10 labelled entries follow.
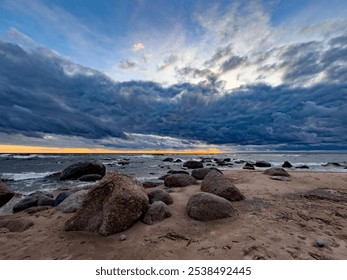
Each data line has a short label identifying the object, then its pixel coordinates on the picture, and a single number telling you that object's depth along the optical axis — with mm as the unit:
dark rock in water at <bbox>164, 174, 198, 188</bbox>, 11088
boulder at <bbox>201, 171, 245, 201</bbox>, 7270
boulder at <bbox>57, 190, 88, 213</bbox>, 7348
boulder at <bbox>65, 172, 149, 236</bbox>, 5017
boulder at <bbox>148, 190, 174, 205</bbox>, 6785
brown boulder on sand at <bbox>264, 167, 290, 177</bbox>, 14086
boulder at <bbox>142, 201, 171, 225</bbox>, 5312
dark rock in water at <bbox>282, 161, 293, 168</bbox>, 29369
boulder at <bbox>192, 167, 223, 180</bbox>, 14683
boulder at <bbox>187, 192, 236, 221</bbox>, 5344
